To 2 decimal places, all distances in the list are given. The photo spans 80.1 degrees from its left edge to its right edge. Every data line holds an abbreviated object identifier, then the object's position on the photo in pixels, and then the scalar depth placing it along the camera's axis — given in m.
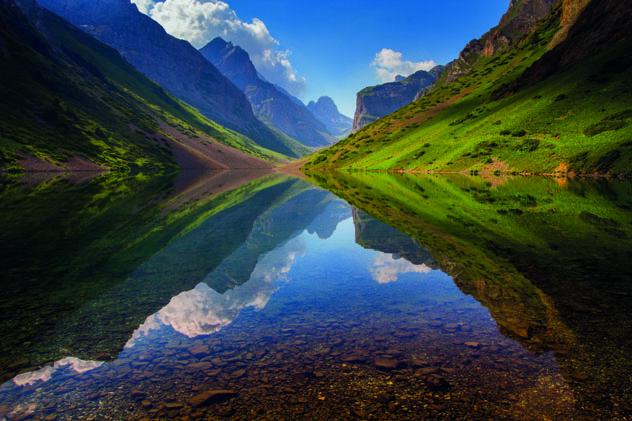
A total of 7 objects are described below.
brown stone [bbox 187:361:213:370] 10.72
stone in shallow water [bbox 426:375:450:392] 9.16
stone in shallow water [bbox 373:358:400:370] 10.34
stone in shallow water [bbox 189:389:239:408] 8.93
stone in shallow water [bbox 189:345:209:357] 11.67
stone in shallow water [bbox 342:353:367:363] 10.81
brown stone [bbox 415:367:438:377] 9.88
